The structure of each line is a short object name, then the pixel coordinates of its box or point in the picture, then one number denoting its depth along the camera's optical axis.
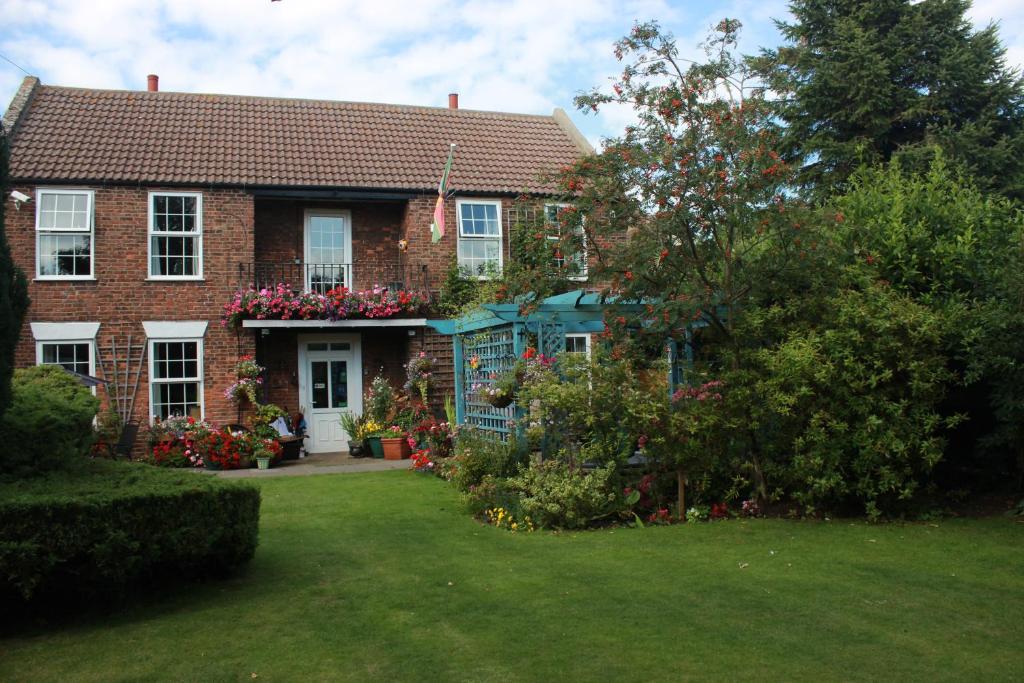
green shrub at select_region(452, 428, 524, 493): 10.59
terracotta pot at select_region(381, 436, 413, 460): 16.69
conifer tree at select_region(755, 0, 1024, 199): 17.28
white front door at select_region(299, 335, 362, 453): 18.45
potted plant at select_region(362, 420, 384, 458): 17.12
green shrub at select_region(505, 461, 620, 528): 9.14
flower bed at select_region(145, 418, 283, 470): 15.84
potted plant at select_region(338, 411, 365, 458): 17.20
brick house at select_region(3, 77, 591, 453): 16.75
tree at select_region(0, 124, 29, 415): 5.92
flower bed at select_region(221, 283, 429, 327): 16.94
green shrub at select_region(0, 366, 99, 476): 6.38
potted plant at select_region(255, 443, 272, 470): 15.85
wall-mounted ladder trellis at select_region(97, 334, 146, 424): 16.67
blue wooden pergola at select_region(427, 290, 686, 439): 10.80
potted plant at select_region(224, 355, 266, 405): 16.95
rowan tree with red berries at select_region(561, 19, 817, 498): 9.28
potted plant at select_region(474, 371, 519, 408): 10.77
